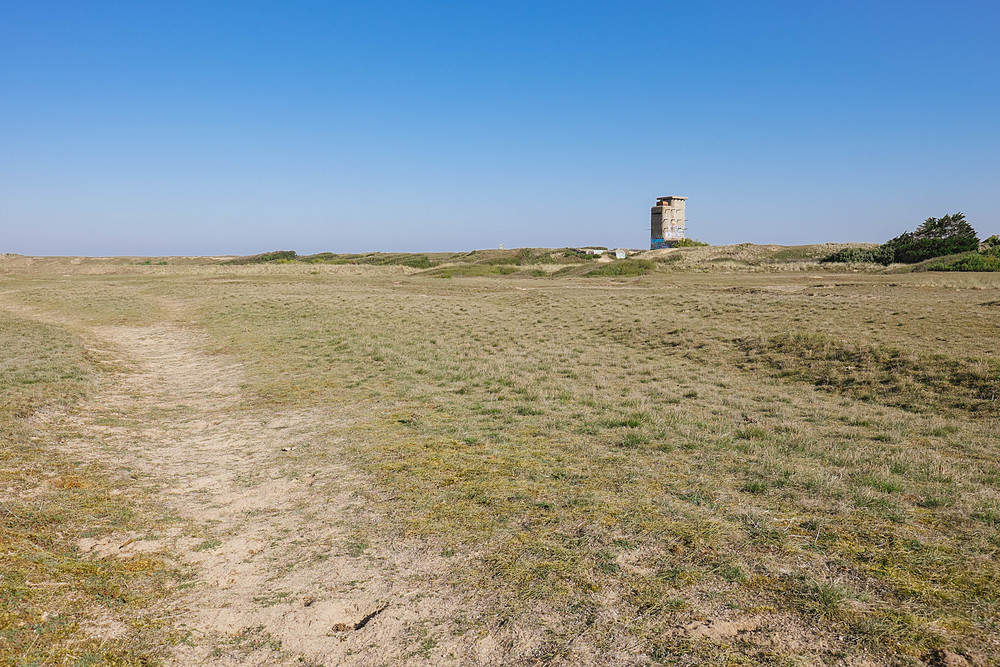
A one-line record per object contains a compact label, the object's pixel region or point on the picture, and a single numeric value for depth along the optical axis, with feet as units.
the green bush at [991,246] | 158.11
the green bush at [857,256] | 191.37
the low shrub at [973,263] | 136.77
